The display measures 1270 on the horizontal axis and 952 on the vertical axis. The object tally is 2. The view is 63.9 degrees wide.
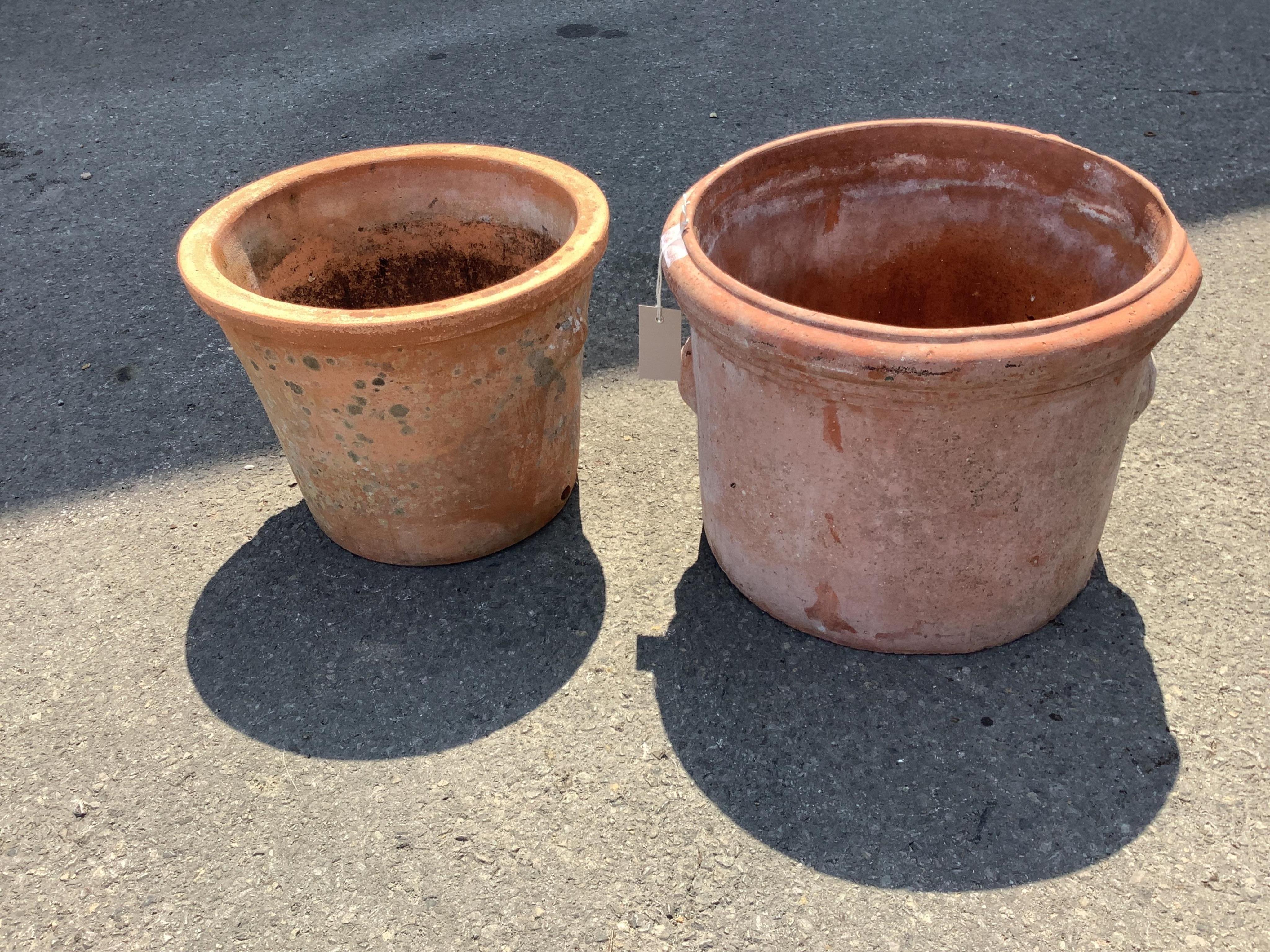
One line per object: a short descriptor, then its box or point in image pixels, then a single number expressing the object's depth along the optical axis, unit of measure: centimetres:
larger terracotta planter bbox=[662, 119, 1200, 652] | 160
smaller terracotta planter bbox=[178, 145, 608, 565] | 191
